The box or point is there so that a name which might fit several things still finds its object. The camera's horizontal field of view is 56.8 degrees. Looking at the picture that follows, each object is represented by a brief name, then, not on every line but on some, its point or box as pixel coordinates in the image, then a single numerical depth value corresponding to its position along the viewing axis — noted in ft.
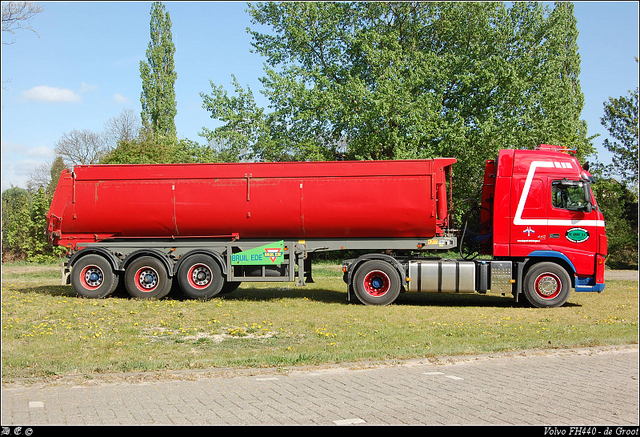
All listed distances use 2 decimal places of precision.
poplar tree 136.87
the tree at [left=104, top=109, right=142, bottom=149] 162.81
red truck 46.78
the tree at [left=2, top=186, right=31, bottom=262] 112.88
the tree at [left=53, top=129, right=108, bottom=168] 162.61
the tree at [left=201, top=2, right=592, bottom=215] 87.71
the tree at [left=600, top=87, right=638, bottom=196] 114.21
